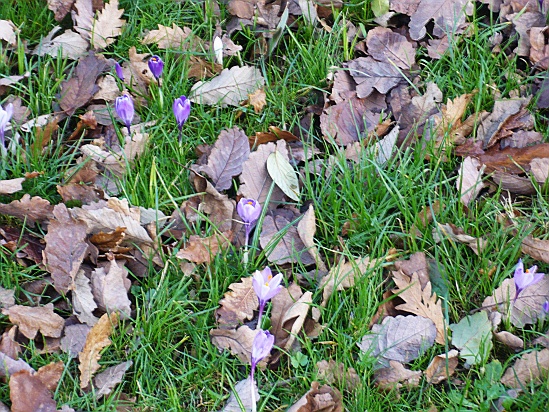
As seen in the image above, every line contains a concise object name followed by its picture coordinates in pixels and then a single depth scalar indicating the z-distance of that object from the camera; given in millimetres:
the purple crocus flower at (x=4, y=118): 2713
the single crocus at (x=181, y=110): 2776
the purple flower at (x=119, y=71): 3045
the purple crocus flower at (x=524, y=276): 2270
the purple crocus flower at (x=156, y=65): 2934
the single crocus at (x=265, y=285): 2217
